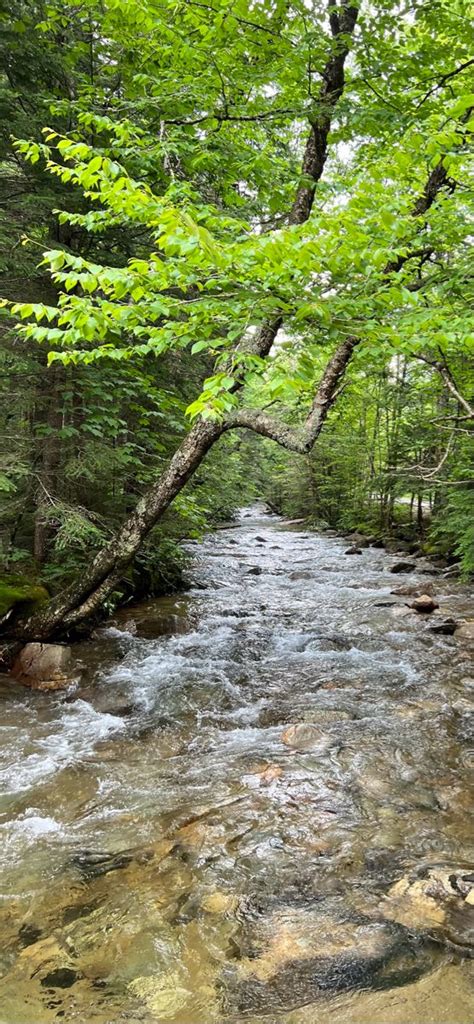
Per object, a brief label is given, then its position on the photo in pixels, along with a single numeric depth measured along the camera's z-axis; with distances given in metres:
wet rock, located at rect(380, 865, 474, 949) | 2.94
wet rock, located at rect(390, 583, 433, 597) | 12.58
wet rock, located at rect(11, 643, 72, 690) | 6.98
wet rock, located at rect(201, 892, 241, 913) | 3.24
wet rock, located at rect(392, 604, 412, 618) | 10.56
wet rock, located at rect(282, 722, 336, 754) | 5.37
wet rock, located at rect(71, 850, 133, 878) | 3.61
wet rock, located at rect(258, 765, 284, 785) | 4.75
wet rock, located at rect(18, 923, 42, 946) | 2.98
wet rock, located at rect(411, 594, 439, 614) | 10.77
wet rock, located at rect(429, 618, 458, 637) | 9.45
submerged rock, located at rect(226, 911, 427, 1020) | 2.62
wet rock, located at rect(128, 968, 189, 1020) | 2.55
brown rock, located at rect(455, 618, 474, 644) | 9.03
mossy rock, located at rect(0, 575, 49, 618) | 7.56
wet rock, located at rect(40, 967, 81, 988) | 2.69
